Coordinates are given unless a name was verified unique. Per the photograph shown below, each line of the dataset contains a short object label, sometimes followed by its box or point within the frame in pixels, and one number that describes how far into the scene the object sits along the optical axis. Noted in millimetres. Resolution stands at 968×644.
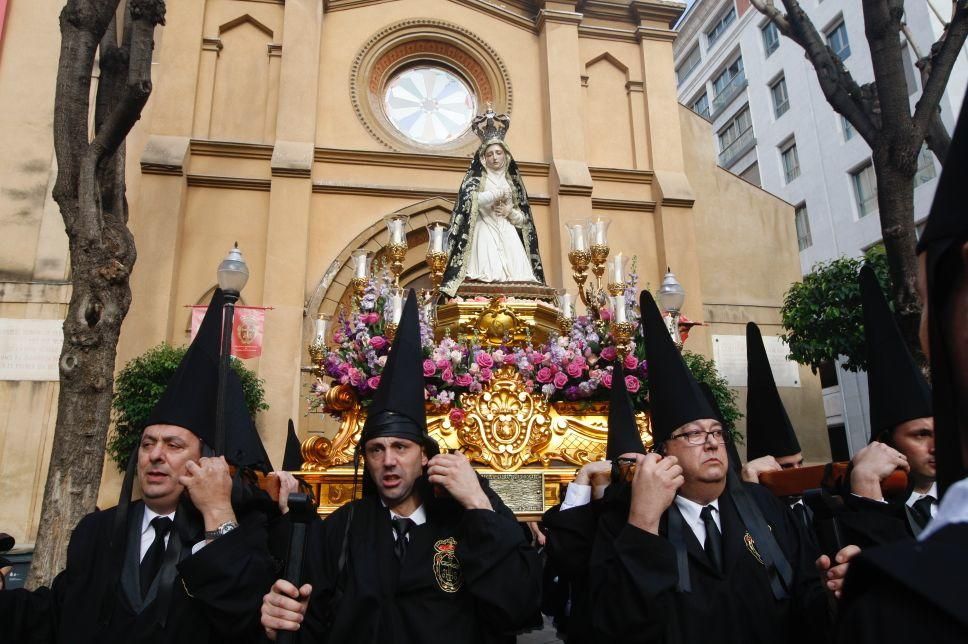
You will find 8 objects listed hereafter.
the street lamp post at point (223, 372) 2912
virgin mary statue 7074
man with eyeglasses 2320
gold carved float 4518
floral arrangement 5035
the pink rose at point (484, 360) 5035
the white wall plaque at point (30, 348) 11492
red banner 10212
